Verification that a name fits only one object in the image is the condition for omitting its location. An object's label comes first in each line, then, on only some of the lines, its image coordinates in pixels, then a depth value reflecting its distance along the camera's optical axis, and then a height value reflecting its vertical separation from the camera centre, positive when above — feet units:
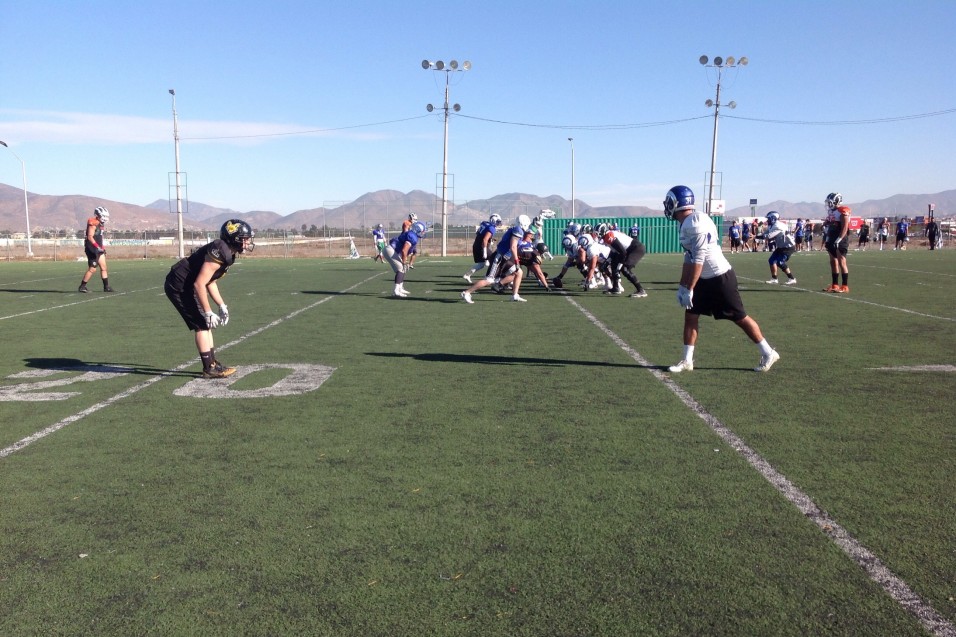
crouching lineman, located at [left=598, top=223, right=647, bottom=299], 51.78 -1.55
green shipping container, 158.30 -0.05
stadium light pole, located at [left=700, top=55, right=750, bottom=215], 130.11 +23.35
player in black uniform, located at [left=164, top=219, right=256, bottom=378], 24.30 -1.82
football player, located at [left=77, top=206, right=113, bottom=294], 55.83 -1.24
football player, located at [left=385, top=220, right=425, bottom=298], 54.44 -1.63
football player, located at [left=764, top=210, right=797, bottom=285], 60.03 -0.91
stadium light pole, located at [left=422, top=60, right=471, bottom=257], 131.34 +11.37
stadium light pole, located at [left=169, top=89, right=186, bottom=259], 120.23 +3.12
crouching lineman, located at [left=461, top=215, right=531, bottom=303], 47.93 -2.24
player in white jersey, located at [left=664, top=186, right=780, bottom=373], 24.20 -1.39
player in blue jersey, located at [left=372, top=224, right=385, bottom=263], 96.84 -0.97
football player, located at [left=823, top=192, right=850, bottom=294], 51.31 -0.02
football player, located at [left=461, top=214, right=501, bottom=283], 59.57 -0.84
